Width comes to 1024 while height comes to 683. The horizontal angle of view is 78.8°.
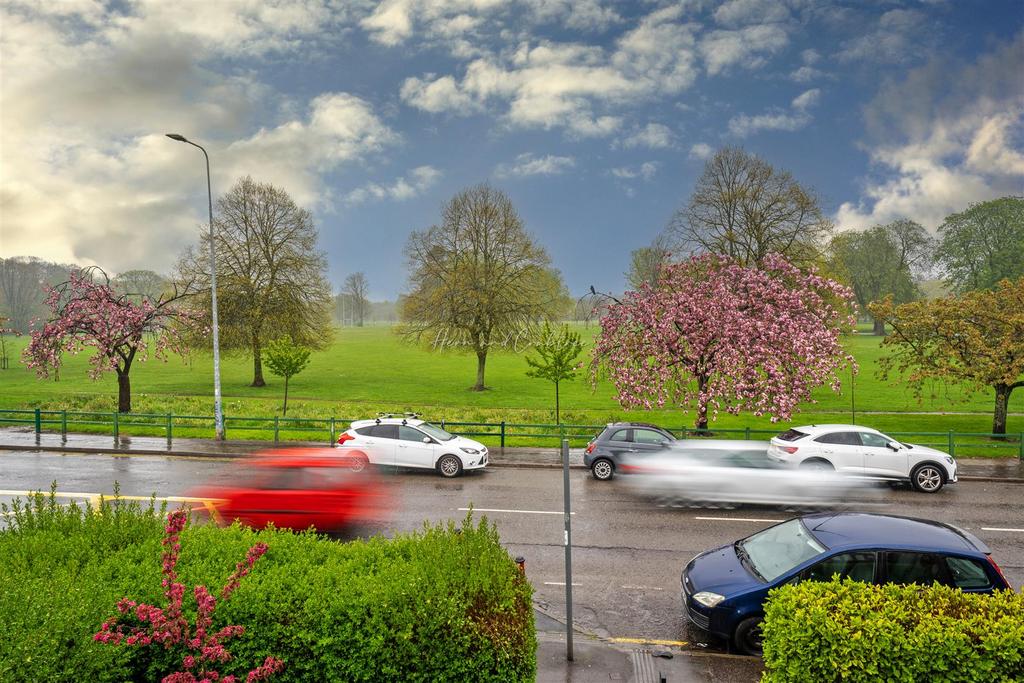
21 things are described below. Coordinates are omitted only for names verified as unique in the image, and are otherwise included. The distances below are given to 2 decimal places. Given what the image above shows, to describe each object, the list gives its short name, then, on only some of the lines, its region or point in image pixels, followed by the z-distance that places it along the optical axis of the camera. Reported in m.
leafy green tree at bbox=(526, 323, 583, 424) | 25.69
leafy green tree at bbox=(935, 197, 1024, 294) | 56.75
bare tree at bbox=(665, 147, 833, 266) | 36.41
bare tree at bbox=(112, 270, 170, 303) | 89.25
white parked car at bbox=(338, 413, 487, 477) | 17.11
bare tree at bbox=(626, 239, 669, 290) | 66.66
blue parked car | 7.27
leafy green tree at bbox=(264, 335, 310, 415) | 29.59
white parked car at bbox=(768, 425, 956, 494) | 15.61
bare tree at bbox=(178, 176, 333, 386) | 41.69
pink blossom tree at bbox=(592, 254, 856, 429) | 23.52
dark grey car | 16.53
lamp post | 21.65
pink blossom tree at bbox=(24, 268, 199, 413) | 27.91
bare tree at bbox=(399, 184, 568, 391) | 42.97
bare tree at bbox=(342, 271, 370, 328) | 136.50
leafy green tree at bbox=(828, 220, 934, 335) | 71.00
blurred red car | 10.80
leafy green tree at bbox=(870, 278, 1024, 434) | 22.16
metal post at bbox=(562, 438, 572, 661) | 6.83
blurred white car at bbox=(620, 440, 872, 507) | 13.92
